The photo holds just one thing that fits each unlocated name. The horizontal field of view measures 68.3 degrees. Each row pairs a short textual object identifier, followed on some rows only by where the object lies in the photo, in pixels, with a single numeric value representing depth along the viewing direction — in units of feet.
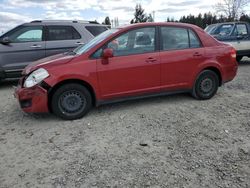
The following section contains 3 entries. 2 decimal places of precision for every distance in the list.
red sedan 10.70
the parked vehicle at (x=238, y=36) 23.11
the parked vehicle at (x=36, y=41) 16.93
